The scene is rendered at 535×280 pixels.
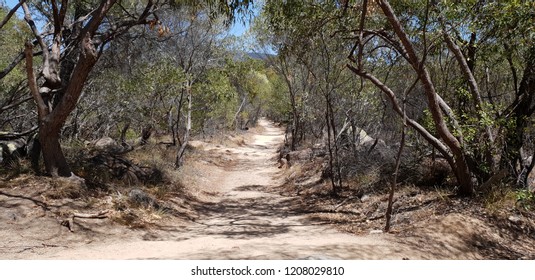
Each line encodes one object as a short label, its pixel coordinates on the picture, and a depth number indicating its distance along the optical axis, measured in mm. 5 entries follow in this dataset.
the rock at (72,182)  7797
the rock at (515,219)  7004
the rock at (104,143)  14017
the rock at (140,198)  8531
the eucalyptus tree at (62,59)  7000
